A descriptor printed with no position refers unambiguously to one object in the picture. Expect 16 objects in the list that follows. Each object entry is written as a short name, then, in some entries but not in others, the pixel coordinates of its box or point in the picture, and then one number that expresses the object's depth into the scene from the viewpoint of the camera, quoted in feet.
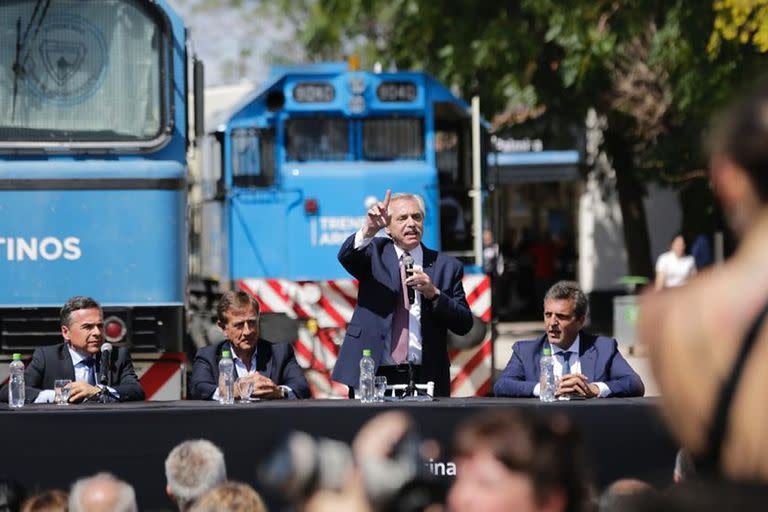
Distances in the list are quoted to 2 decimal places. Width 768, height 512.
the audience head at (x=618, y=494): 27.47
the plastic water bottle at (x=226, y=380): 47.94
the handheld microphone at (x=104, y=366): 53.16
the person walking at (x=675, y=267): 148.89
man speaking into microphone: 52.29
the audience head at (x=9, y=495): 33.42
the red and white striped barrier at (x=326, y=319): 89.15
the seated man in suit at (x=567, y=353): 49.77
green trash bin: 149.80
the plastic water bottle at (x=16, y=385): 47.84
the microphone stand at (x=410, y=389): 49.07
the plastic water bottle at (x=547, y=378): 47.72
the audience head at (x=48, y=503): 29.87
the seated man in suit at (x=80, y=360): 52.58
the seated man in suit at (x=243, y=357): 51.90
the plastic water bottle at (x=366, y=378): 47.65
